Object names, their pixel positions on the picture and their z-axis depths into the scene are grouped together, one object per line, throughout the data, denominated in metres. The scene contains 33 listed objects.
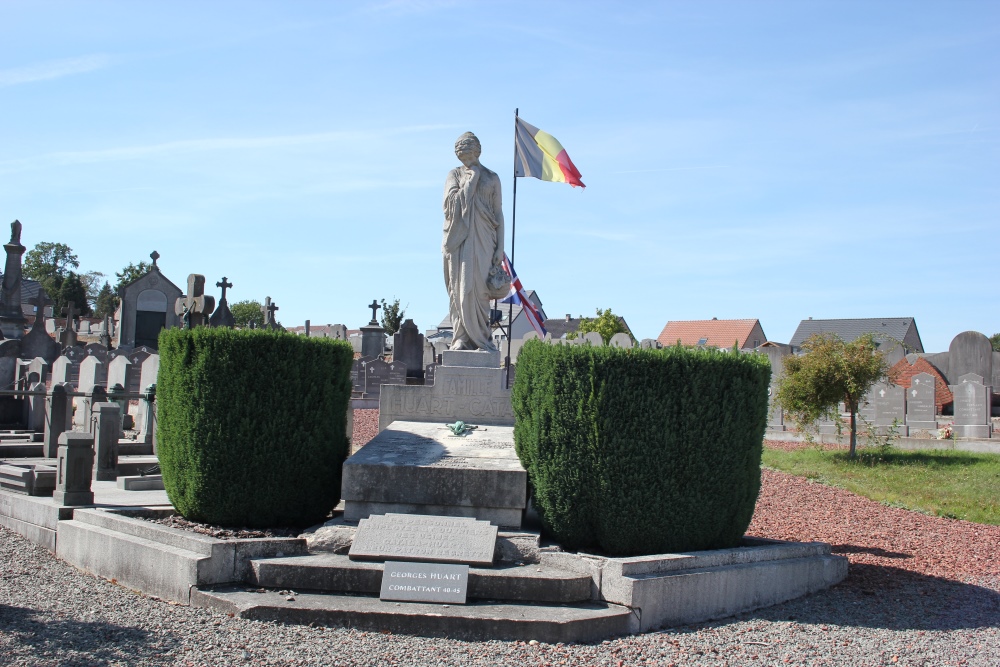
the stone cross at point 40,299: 53.22
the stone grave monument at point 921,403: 18.38
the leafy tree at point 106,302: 82.88
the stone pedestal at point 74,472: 7.93
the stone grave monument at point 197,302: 19.23
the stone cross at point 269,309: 37.28
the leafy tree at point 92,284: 93.96
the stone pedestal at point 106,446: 10.64
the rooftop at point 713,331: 66.62
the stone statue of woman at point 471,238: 9.53
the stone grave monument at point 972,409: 17.02
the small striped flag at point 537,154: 12.32
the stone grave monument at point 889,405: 17.81
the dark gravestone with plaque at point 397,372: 26.41
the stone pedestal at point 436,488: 7.08
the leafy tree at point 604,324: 46.03
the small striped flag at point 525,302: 20.06
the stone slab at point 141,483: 10.00
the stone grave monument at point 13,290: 29.10
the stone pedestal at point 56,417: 11.84
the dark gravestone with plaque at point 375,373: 26.08
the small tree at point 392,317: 47.81
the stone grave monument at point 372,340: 31.67
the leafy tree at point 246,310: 80.56
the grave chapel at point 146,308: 40.31
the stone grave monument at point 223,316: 32.97
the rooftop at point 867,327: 57.56
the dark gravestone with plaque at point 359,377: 26.53
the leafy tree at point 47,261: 83.44
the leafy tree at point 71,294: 70.00
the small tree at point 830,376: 15.70
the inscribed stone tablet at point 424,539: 6.32
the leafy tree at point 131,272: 75.11
